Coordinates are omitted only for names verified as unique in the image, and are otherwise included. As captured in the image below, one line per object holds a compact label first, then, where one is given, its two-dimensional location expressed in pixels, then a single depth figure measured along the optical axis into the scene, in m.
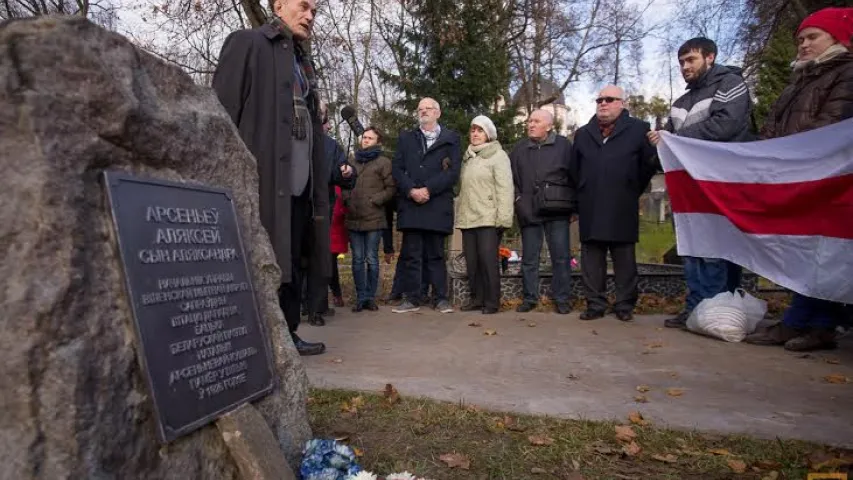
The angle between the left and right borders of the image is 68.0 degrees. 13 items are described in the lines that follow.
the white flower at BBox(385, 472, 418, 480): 2.28
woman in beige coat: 6.30
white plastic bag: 4.83
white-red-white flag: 4.08
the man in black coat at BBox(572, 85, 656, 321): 5.70
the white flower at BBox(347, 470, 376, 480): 2.20
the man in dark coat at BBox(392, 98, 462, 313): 6.39
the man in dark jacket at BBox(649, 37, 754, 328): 5.15
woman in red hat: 4.32
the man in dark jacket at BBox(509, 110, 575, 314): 6.18
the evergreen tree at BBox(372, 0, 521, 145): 12.59
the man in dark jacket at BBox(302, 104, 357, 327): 5.68
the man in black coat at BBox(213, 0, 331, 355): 3.51
